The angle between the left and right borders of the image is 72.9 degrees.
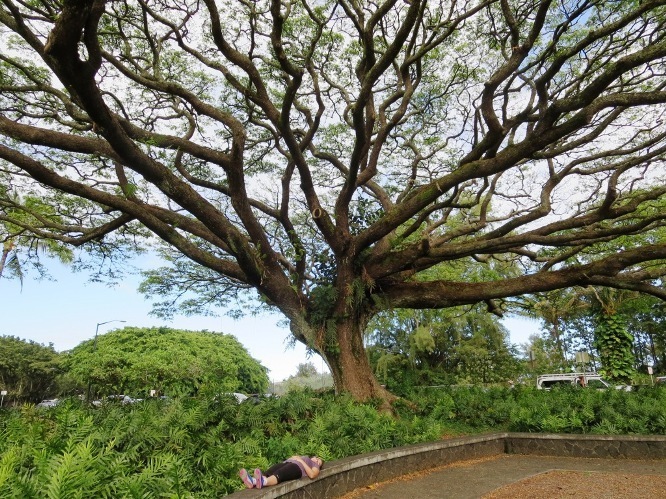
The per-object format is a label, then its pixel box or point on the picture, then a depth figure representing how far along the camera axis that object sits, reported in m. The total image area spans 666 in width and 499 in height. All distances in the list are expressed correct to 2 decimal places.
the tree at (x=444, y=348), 24.36
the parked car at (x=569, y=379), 18.95
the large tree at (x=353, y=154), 6.54
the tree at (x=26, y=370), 29.52
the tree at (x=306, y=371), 58.92
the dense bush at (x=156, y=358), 22.31
